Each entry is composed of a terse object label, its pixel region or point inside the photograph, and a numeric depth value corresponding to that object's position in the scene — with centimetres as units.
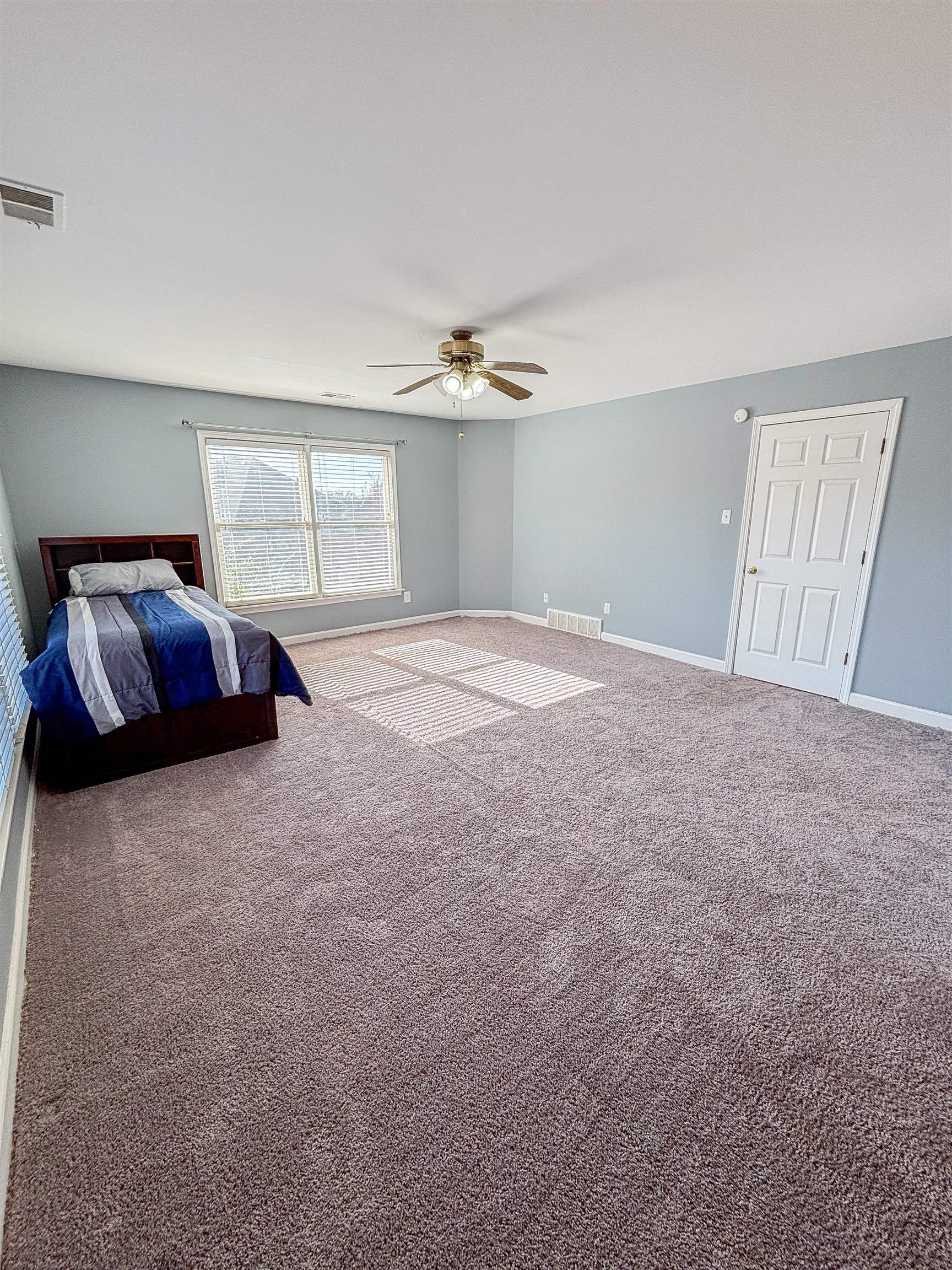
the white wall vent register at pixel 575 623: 563
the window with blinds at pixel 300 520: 484
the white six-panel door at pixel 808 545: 359
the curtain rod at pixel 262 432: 451
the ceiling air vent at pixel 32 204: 168
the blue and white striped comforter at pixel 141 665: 255
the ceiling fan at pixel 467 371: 295
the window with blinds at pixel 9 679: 222
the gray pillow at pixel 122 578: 383
